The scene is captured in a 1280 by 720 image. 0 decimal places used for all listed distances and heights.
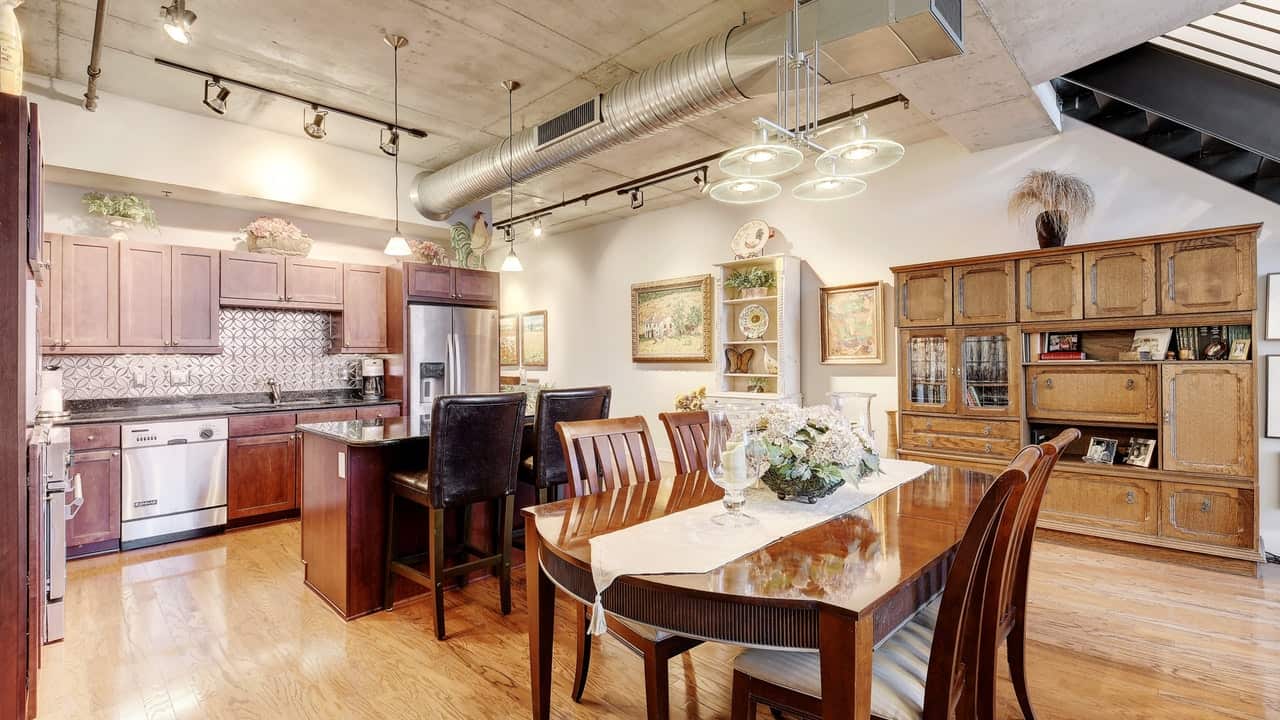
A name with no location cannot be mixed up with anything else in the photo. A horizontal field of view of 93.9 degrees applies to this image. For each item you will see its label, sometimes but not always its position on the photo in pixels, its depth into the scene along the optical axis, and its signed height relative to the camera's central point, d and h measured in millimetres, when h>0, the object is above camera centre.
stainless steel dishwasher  4004 -806
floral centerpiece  1827 -283
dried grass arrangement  3934 +1046
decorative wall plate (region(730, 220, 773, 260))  5766 +1202
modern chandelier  2375 +843
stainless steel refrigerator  5480 +98
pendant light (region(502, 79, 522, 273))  4039 +1585
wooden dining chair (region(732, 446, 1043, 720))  1235 -706
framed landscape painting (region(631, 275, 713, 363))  6371 +459
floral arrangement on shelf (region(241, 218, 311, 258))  4977 +1072
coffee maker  5543 -141
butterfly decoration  5879 +8
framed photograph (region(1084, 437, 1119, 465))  3822 -595
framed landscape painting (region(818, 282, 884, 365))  5059 +329
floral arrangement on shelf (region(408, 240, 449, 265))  5723 +1072
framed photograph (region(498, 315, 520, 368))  8852 +334
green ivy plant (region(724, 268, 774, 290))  5562 +779
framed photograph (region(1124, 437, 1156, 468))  3658 -575
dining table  1116 -459
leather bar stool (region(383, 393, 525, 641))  2676 -527
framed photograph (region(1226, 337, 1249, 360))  3363 +50
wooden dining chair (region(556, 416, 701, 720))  1697 -422
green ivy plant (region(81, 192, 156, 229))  4271 +1157
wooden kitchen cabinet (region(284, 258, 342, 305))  5086 +720
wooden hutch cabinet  3389 -130
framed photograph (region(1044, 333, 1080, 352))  4008 +114
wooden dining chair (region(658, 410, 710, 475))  2709 -358
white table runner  1322 -451
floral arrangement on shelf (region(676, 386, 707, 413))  6047 -391
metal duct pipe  2451 +1458
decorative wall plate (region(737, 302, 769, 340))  5719 +390
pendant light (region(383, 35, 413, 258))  3777 +853
